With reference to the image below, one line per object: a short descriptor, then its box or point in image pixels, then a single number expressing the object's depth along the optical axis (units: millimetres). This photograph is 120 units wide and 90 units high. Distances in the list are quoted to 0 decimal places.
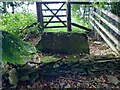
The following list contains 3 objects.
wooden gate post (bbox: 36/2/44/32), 2972
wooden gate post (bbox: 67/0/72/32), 3015
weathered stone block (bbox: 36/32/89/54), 1799
